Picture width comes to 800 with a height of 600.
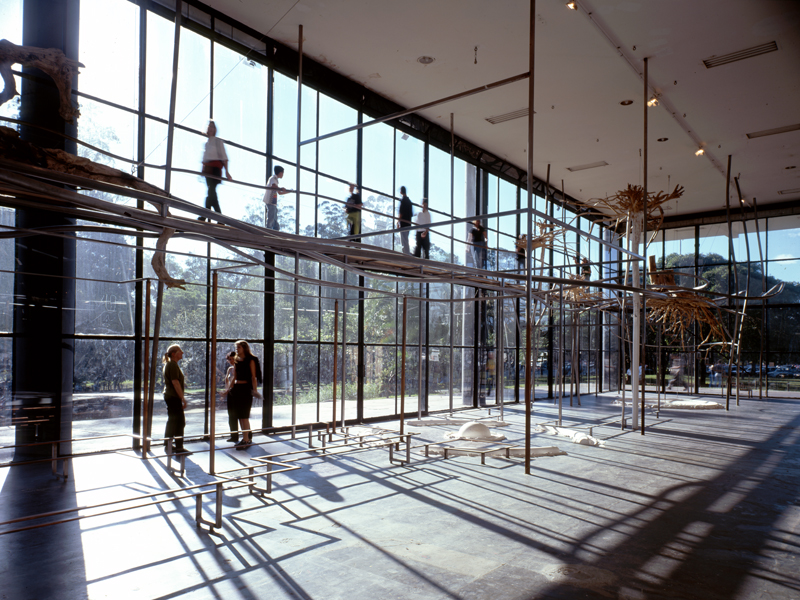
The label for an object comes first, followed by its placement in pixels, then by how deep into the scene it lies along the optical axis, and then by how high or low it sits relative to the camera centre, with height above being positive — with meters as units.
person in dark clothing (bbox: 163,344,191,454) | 7.66 -0.95
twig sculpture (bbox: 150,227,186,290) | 5.21 +0.60
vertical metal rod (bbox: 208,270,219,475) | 5.38 -0.41
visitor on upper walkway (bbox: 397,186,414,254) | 11.49 +2.28
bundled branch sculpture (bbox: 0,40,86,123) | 5.06 +2.38
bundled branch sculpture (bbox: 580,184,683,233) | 11.63 +2.47
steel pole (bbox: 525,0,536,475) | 5.78 +0.74
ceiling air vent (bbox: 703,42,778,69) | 9.45 +4.51
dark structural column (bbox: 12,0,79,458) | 7.01 +0.34
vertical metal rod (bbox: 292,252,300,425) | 7.39 -0.65
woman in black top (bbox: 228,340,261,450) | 8.24 -0.83
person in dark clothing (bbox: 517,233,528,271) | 13.44 +1.90
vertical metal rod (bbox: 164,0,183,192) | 5.68 +2.37
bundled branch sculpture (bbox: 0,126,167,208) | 4.16 +1.25
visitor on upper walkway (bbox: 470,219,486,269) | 13.66 +2.03
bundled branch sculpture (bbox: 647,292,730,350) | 13.19 +0.40
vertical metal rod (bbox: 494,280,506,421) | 10.46 -0.57
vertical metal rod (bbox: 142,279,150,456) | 6.87 -0.85
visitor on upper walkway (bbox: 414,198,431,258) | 12.02 +1.85
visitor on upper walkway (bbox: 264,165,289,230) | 9.14 +1.87
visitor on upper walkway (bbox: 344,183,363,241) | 10.63 +2.06
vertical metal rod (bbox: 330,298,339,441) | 7.22 -0.34
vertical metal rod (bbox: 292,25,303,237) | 8.01 +2.99
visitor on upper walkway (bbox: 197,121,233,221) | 8.31 +2.44
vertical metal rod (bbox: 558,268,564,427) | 10.48 -0.49
